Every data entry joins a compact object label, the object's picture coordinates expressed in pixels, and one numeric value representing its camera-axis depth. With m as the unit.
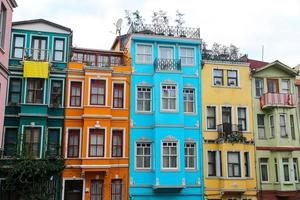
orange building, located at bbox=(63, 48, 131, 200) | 24.78
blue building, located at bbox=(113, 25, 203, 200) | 25.72
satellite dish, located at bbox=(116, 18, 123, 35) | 31.43
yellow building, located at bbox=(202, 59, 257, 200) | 26.94
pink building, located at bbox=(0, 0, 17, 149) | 14.14
